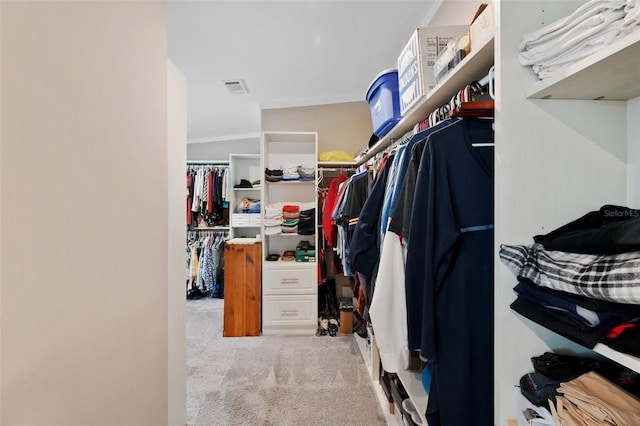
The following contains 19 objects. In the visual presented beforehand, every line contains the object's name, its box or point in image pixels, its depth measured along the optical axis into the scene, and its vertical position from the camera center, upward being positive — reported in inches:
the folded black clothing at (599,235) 18.1 -1.7
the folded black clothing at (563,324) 19.3 -8.8
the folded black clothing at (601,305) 18.8 -6.7
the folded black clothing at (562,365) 25.0 -14.3
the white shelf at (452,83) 32.3 +18.3
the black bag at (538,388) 24.5 -16.2
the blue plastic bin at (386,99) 62.6 +26.5
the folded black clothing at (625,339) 17.7 -8.4
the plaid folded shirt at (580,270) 17.4 -4.4
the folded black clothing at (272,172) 118.4 +17.3
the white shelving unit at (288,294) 111.6 -33.4
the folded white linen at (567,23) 21.2 +16.3
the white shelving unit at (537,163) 27.5 +5.0
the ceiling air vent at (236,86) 106.9 +50.7
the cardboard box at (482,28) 29.9 +21.5
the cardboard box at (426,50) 45.7 +27.3
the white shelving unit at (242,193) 149.3 +11.2
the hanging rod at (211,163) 167.5 +30.4
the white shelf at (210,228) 164.3 -9.4
